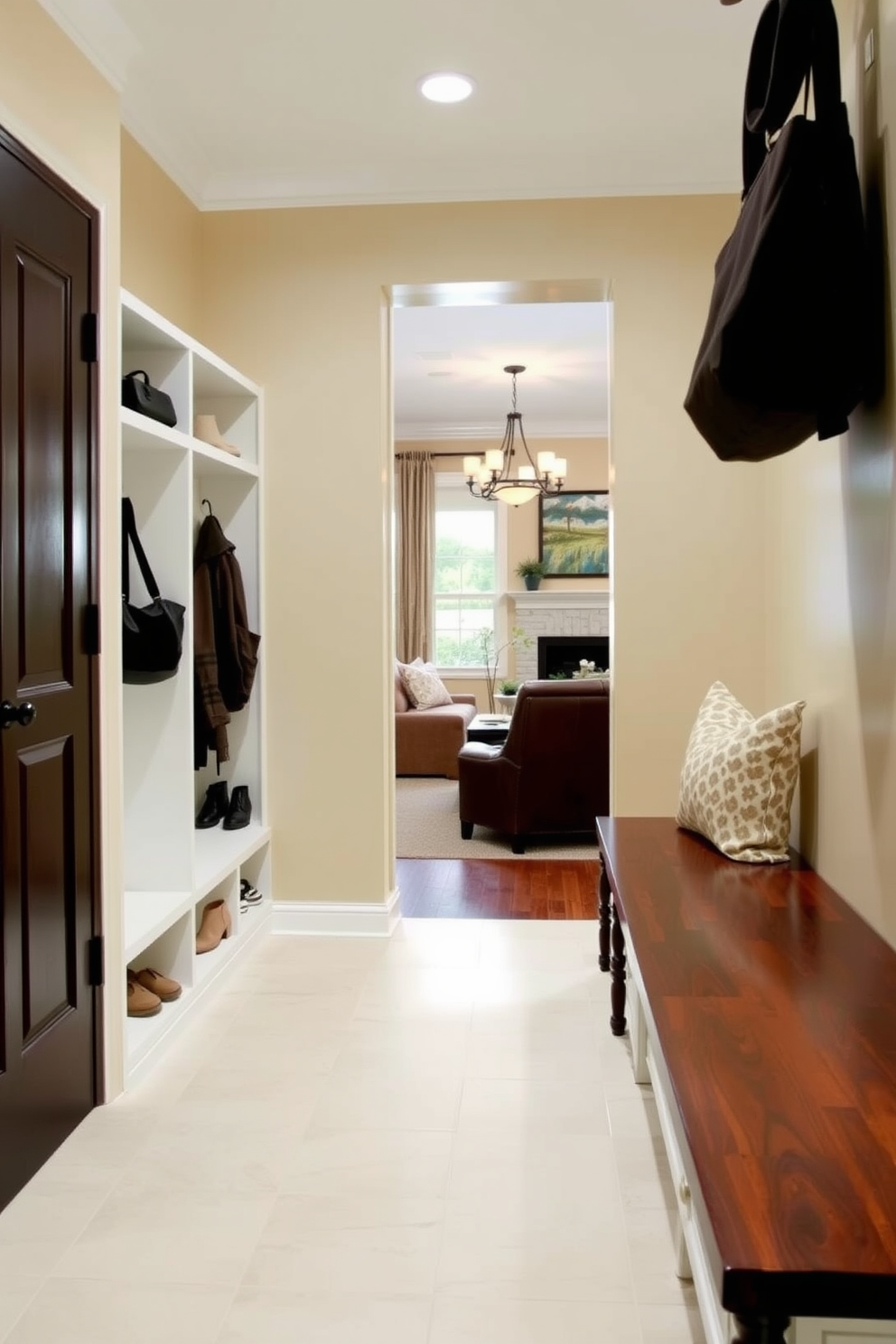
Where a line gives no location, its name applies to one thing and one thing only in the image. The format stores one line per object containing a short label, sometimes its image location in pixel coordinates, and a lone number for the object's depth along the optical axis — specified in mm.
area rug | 5316
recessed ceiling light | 3016
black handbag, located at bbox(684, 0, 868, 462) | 1672
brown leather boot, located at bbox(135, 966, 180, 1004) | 2857
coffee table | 6809
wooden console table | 969
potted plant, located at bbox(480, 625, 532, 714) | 9156
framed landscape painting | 8977
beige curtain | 9023
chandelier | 7156
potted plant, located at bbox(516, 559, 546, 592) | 8938
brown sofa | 7535
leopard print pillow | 2428
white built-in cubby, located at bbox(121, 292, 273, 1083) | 2924
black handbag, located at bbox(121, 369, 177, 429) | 2691
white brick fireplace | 8906
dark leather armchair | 5211
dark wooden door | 2014
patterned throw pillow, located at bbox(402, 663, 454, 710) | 7855
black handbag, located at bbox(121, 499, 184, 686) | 2803
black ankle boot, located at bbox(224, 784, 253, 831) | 3703
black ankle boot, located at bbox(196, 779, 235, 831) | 3744
